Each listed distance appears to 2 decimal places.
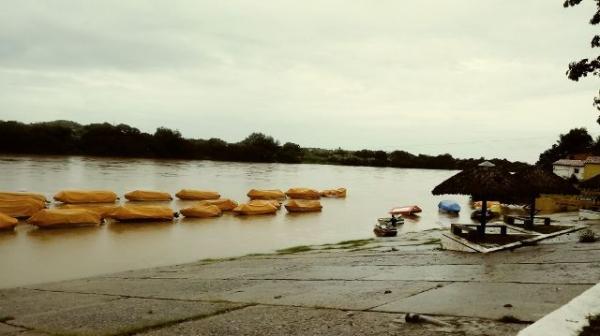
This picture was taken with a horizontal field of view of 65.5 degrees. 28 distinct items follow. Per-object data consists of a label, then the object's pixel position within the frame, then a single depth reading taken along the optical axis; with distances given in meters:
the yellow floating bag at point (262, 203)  41.25
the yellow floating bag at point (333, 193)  62.69
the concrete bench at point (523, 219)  17.06
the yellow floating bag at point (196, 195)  49.41
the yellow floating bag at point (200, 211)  37.09
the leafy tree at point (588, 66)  15.01
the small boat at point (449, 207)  50.25
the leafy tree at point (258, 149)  139.12
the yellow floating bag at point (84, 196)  40.48
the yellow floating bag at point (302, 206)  43.97
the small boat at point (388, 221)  32.27
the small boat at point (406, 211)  44.91
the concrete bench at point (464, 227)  15.41
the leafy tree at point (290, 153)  150.85
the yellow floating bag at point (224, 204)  41.69
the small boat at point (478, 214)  42.86
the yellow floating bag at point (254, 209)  40.03
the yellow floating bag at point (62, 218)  28.78
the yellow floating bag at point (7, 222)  27.11
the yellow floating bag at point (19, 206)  31.11
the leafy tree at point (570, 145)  89.56
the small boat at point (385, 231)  29.97
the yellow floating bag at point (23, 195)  32.35
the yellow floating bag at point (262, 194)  52.62
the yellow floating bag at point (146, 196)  45.25
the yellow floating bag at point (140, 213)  33.12
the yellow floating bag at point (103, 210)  33.10
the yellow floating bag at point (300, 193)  56.03
